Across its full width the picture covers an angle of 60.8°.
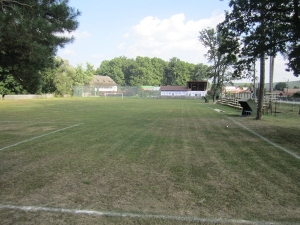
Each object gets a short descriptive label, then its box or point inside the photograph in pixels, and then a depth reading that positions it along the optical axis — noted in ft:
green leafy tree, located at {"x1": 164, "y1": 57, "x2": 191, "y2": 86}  393.50
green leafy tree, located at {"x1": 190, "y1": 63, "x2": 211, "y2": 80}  369.50
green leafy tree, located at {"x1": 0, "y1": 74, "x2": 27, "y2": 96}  176.35
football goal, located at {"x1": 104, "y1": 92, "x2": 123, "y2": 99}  289.12
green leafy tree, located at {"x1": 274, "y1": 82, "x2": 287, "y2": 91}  388.86
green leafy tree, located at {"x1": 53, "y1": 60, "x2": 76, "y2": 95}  223.30
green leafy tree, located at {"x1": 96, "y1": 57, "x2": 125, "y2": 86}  430.53
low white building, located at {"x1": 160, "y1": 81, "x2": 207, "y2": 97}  294.46
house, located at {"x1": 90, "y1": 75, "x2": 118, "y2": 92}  359.13
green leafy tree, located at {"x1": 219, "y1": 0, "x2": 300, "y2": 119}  31.17
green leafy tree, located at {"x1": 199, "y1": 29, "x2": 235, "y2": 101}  158.30
